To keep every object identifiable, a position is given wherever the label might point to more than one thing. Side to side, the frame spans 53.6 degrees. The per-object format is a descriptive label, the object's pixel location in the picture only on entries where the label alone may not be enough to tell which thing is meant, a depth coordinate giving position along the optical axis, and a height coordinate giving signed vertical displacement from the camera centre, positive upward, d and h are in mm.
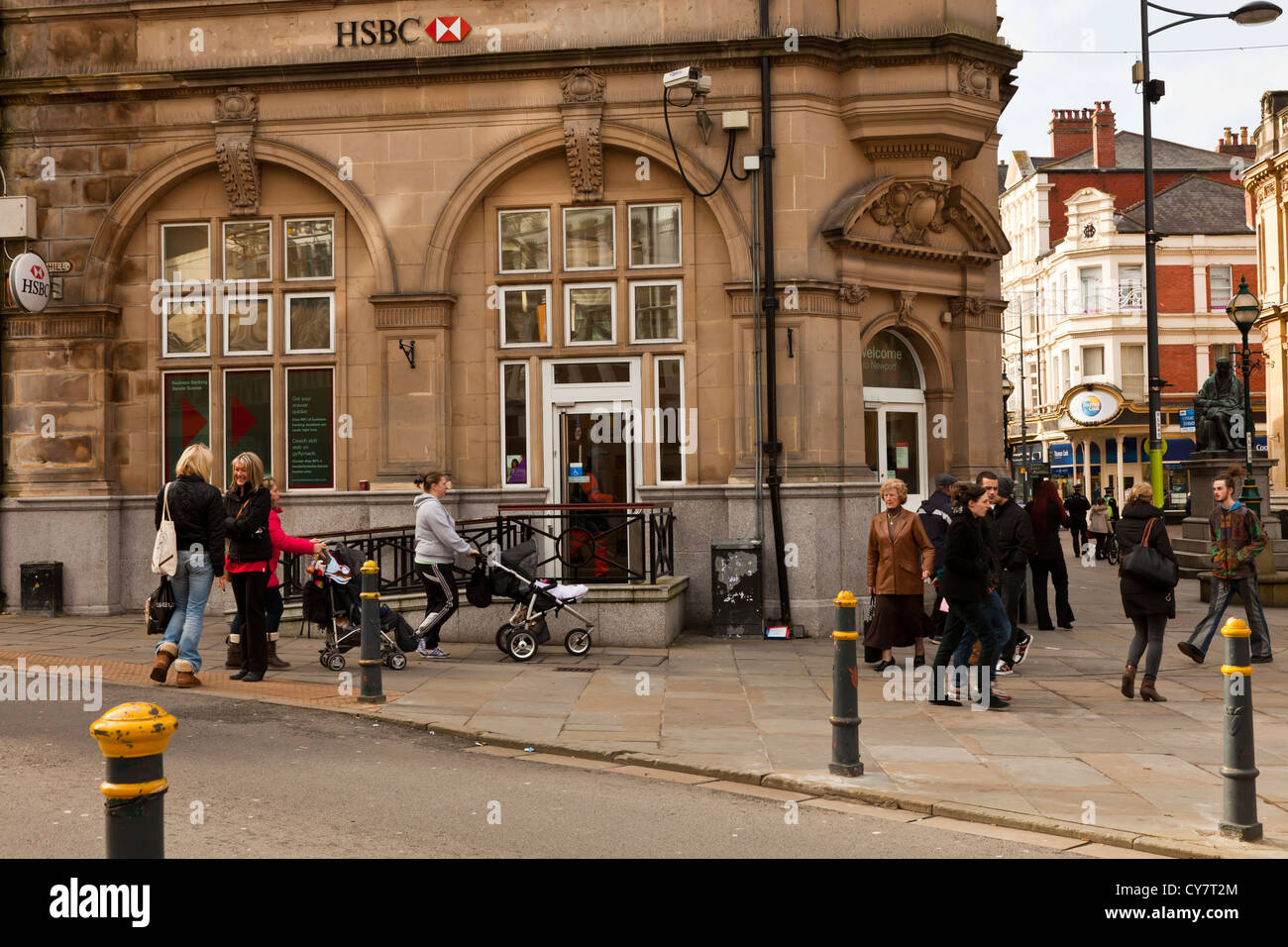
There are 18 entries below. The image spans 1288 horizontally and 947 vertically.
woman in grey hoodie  12680 -691
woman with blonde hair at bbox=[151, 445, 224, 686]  10695 -438
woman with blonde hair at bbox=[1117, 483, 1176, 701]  10758 -1032
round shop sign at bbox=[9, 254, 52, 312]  15914 +2664
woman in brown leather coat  11945 -874
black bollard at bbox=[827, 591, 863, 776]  7918 -1358
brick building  61188 +8501
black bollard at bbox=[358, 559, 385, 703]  10281 -1246
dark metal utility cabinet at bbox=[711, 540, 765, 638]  14688 -1247
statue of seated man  23000 +1141
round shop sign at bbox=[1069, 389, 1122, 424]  60250 +3264
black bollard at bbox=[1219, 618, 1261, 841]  6617 -1532
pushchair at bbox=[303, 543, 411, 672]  11953 -1064
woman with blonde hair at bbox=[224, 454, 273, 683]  11242 -580
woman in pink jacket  11914 -921
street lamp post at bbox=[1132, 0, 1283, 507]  21672 +3381
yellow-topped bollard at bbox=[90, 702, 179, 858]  3883 -900
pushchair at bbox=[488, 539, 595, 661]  12883 -1151
